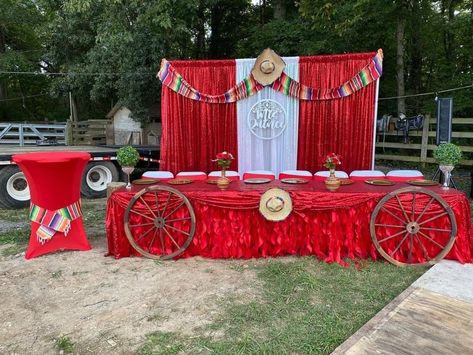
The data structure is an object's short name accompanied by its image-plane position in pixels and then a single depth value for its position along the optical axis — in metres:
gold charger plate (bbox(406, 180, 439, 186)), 3.65
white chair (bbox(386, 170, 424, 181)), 4.09
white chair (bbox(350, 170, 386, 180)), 4.29
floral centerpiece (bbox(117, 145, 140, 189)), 3.79
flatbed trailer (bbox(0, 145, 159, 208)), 6.05
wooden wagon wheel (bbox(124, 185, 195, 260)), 3.61
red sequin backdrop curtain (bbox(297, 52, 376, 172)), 5.54
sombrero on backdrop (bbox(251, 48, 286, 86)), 5.57
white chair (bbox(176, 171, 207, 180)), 4.37
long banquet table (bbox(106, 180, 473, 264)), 3.47
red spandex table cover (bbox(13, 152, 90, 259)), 3.60
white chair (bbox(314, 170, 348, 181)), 4.34
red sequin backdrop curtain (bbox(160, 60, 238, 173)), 5.82
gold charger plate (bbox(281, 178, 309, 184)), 3.95
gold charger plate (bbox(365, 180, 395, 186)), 3.74
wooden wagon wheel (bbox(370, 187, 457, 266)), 3.36
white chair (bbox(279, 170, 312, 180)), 4.57
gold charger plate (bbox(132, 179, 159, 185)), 3.98
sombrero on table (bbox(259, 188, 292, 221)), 3.49
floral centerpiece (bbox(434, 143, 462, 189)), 3.55
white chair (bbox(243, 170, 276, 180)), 4.55
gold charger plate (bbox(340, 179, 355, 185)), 3.91
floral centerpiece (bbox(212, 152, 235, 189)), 3.82
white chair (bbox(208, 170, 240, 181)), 4.44
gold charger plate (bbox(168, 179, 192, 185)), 3.95
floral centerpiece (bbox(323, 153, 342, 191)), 3.61
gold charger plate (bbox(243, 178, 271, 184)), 3.97
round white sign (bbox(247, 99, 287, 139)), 5.78
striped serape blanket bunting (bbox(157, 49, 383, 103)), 5.42
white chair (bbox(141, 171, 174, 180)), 4.41
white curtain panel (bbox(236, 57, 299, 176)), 5.76
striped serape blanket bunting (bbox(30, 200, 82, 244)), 3.72
